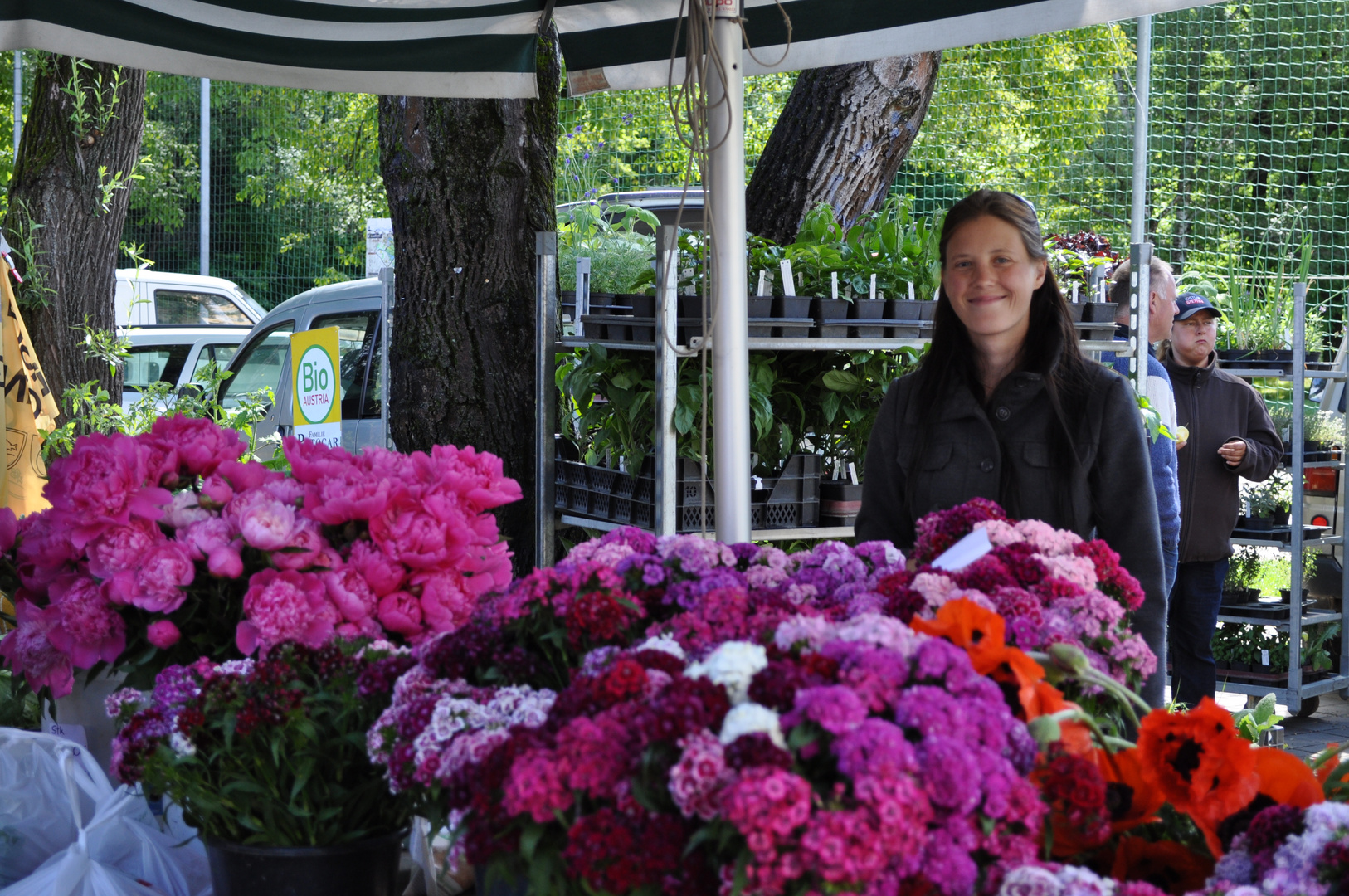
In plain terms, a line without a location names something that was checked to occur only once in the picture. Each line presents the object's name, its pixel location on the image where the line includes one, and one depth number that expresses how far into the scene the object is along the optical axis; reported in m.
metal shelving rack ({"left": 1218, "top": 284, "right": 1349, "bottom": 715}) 5.61
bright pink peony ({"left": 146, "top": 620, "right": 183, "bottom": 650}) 1.58
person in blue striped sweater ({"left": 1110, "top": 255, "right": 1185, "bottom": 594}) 3.63
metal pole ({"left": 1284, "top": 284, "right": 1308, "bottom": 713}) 5.60
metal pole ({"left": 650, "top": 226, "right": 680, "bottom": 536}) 3.34
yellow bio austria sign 5.37
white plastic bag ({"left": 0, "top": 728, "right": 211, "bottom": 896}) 1.45
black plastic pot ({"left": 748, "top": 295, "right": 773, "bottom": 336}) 3.50
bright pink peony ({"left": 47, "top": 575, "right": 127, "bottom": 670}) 1.59
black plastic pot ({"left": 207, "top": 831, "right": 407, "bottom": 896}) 1.33
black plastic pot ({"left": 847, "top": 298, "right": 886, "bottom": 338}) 3.71
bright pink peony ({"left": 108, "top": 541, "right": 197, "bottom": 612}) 1.56
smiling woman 2.19
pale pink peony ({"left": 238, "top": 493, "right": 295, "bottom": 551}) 1.56
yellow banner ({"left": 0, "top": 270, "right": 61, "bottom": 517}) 2.79
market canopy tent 2.49
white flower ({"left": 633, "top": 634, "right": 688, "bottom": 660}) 1.08
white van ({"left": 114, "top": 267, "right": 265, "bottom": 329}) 14.45
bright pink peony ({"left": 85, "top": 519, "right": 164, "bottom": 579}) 1.58
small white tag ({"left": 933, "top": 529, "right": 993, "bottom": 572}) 1.33
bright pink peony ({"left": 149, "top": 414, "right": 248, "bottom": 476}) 1.74
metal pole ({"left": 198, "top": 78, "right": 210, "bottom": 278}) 17.00
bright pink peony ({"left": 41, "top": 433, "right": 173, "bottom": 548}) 1.60
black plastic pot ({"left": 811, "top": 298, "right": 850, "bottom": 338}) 3.67
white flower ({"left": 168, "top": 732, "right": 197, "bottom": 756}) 1.31
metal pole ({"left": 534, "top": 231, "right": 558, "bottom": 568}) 3.83
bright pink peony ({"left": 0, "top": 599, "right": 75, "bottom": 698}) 1.66
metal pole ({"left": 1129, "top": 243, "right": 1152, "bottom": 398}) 4.34
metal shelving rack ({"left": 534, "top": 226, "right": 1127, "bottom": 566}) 3.40
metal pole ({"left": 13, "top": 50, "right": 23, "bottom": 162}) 10.34
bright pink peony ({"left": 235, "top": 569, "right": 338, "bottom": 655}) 1.50
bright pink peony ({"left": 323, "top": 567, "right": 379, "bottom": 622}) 1.56
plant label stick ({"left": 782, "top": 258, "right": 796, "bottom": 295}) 3.59
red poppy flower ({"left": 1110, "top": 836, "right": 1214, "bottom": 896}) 1.09
